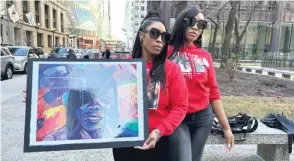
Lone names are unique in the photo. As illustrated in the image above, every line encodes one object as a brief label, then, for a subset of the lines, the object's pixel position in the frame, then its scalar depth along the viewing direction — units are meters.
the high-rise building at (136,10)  102.25
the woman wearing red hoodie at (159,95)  1.78
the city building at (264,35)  32.34
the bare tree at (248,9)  21.35
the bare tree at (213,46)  23.92
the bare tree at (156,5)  20.86
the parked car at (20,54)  16.45
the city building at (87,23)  84.00
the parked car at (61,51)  23.75
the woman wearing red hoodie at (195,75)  2.18
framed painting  1.63
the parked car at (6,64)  13.49
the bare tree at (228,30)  13.64
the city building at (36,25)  32.23
